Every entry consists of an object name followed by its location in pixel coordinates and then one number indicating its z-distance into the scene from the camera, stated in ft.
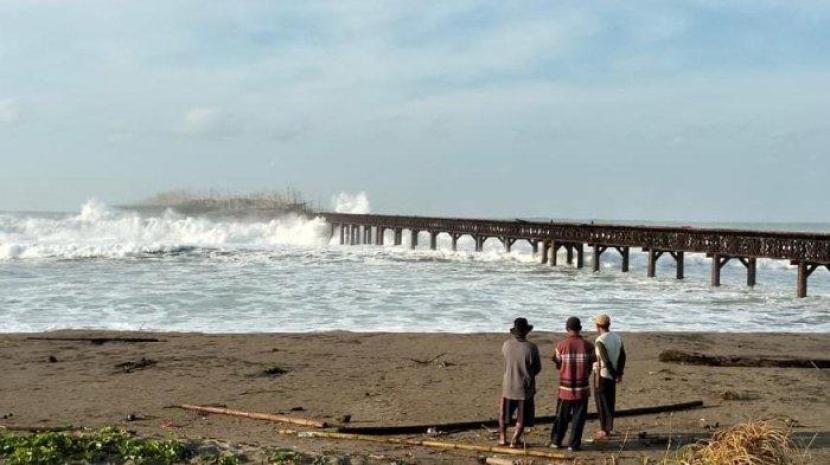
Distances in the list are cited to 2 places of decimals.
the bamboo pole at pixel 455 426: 30.42
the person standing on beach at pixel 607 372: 30.35
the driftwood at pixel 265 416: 31.86
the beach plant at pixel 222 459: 25.20
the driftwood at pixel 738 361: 47.32
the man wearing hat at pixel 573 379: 28.71
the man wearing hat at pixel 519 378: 29.25
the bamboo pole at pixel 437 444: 27.48
